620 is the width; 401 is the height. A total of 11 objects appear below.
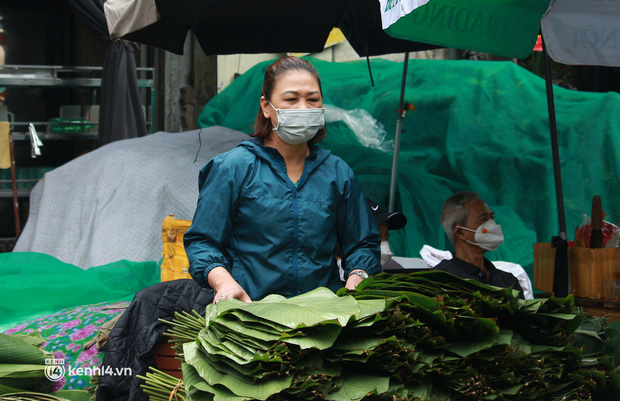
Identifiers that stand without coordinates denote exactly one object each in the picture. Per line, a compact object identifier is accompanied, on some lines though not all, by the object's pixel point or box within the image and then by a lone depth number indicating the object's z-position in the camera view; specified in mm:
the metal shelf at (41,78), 8180
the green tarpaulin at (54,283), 4395
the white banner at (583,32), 3223
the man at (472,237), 3951
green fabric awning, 3209
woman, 2312
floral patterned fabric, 3551
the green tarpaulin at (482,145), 5684
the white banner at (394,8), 2537
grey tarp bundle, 7441
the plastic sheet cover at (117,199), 5703
